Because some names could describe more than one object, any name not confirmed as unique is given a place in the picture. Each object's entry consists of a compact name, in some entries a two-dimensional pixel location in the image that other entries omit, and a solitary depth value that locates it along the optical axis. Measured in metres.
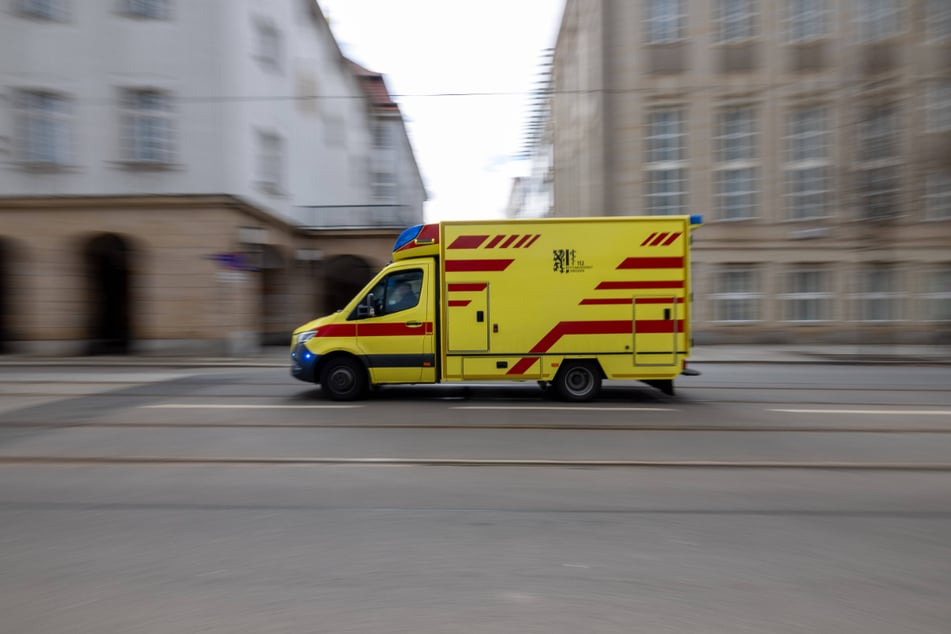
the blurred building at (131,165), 18.59
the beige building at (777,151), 22.52
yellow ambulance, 9.02
